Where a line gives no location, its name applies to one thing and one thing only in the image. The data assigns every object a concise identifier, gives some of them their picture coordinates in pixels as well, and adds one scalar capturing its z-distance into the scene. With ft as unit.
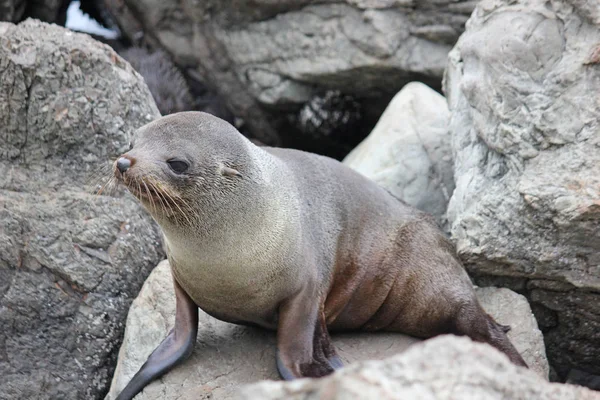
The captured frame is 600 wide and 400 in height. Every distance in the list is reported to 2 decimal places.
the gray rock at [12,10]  56.08
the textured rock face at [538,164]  34.37
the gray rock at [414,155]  44.98
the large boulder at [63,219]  36.83
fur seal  31.19
